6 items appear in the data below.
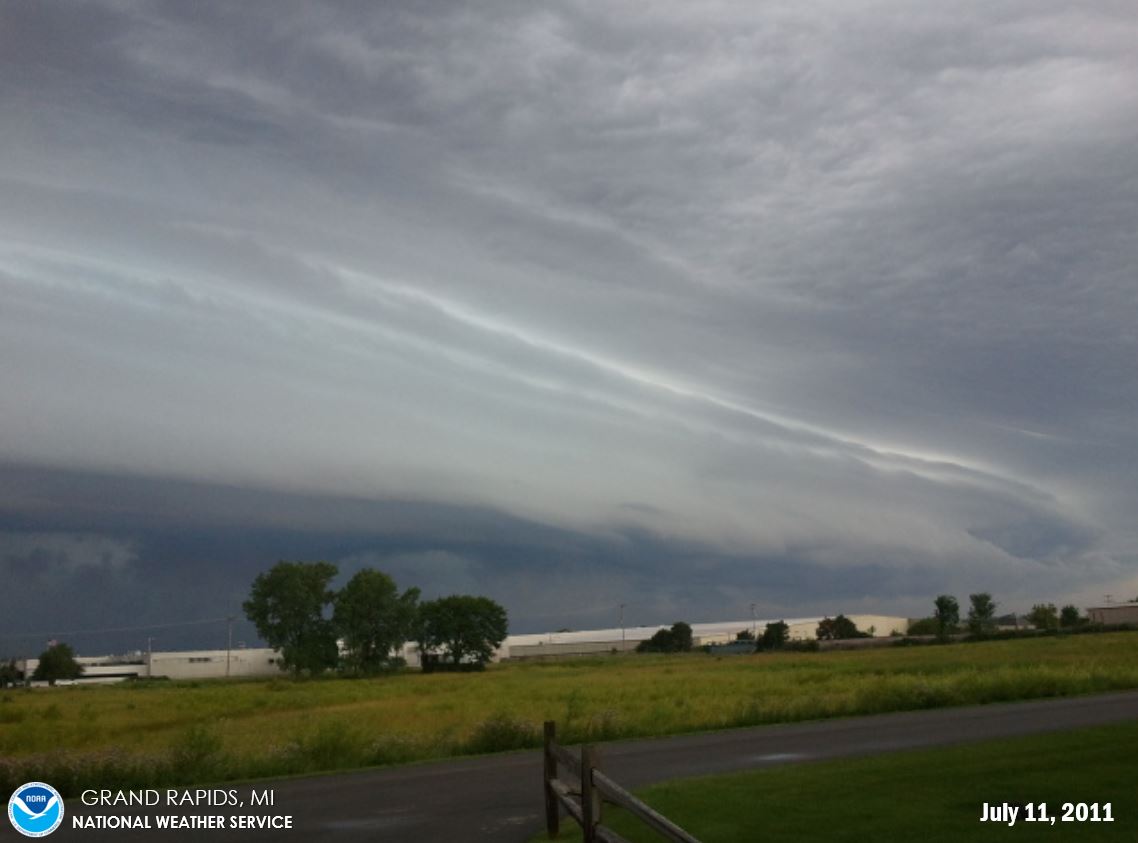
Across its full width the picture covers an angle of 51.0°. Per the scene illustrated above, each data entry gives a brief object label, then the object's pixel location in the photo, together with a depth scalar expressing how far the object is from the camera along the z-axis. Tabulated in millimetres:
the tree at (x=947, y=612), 185125
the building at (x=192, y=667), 175250
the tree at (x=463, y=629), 137875
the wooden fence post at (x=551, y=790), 14523
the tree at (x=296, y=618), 131250
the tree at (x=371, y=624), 135000
